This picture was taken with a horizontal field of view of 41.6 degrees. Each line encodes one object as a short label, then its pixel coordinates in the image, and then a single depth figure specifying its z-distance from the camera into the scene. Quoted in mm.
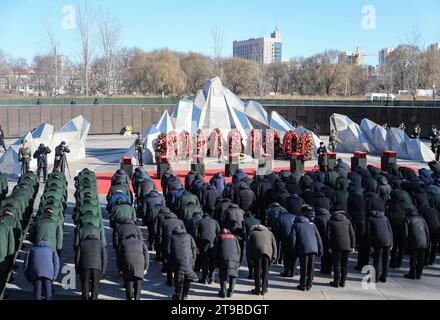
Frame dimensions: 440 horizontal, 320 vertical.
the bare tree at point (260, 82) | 85375
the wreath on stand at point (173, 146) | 25567
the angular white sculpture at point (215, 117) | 26875
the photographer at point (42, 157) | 21531
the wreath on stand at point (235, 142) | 26458
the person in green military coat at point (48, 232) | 10164
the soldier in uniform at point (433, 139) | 28494
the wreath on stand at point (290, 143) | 27547
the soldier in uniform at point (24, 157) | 22219
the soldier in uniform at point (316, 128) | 38616
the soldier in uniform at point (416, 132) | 35097
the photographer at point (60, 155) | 22141
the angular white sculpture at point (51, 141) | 23609
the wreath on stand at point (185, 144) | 26062
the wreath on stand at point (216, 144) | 26562
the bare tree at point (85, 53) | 60631
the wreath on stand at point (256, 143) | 27375
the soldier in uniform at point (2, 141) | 30109
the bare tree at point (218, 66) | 79025
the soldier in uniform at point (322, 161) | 22656
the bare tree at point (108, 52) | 64938
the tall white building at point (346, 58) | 99938
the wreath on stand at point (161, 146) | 25359
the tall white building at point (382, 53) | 119250
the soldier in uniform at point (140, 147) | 24812
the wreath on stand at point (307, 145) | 27250
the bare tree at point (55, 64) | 63875
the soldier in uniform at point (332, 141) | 29266
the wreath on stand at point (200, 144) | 26031
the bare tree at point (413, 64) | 67812
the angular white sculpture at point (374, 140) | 28795
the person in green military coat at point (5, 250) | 9445
